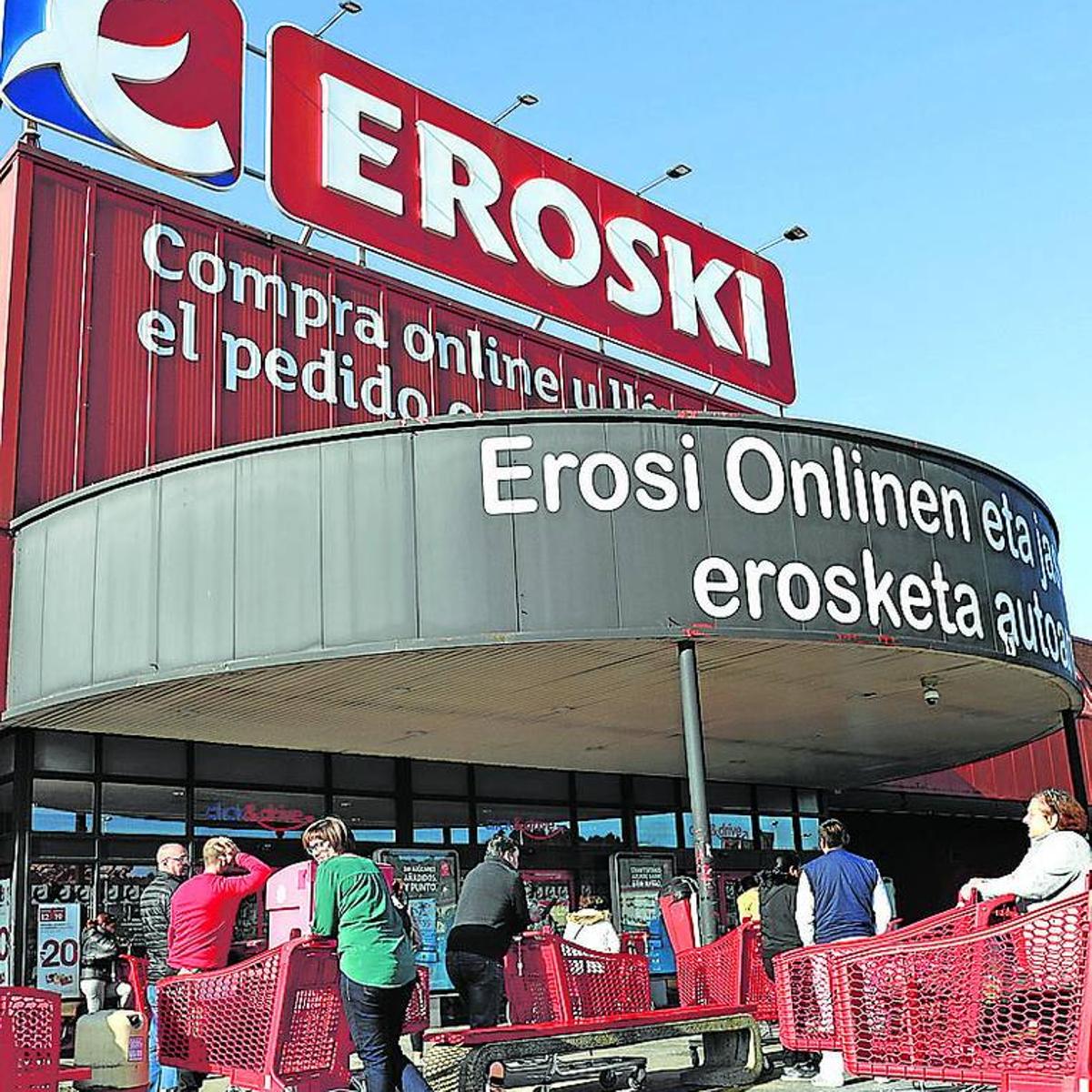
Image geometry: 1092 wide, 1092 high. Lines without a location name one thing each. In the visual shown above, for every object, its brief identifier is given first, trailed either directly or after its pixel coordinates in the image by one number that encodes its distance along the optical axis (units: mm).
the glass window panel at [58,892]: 12141
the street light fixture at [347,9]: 17203
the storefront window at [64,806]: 12531
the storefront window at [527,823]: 16406
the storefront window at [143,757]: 13195
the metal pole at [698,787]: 10086
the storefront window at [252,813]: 13852
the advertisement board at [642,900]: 17156
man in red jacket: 8297
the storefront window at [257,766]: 14047
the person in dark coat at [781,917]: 10609
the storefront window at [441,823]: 15703
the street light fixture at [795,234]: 22875
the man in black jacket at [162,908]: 8523
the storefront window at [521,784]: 16594
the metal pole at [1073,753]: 15109
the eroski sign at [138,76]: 14625
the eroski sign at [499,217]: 17094
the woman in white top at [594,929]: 11984
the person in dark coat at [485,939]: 9078
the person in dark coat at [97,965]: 9445
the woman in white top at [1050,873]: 6422
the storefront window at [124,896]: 12758
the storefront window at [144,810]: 13047
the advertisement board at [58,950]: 12180
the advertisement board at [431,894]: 15047
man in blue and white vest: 9578
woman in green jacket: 7086
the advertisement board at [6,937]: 11969
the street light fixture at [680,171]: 21000
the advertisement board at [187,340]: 12977
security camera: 12430
